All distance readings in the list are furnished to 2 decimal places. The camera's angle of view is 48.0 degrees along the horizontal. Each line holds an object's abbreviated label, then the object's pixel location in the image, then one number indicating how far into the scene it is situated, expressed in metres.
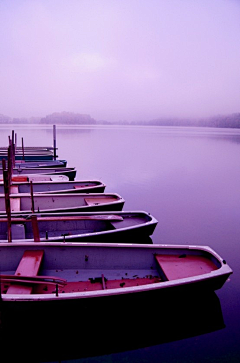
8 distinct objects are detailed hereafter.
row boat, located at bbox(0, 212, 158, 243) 7.42
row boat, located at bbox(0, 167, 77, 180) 15.33
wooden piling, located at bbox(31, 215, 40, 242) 6.21
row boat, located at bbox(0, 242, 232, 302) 5.53
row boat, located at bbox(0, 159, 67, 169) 17.53
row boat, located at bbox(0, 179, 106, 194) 11.59
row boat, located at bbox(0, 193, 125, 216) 9.53
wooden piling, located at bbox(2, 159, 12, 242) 5.90
